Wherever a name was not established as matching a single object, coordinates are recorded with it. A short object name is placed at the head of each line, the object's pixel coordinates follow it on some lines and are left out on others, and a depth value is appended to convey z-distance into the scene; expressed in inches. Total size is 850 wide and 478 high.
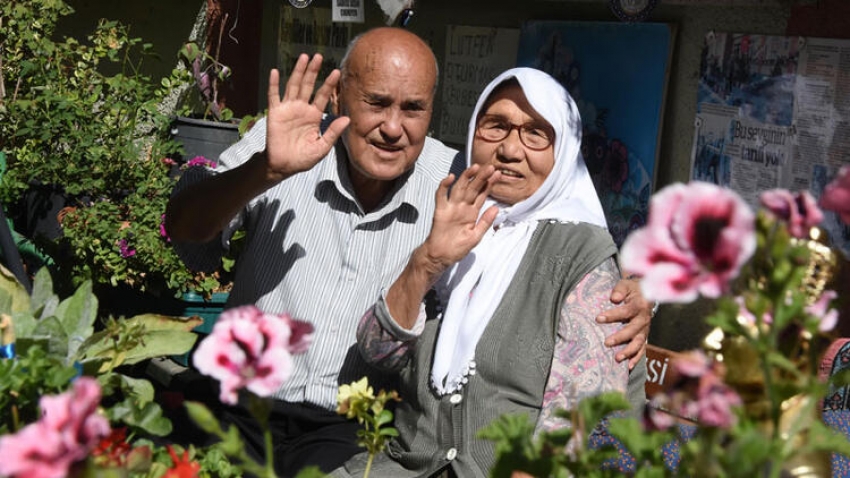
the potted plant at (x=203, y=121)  223.9
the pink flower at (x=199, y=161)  199.0
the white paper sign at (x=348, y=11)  238.1
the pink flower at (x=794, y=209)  34.3
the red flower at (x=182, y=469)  47.1
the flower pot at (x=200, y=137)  223.9
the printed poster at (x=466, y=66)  231.1
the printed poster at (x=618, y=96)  185.8
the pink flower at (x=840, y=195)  34.3
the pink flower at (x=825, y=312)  36.4
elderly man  106.7
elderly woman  92.7
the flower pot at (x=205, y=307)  191.6
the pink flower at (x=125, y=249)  189.6
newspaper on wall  149.9
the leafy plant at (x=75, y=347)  51.0
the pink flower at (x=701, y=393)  31.8
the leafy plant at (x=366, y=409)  55.8
